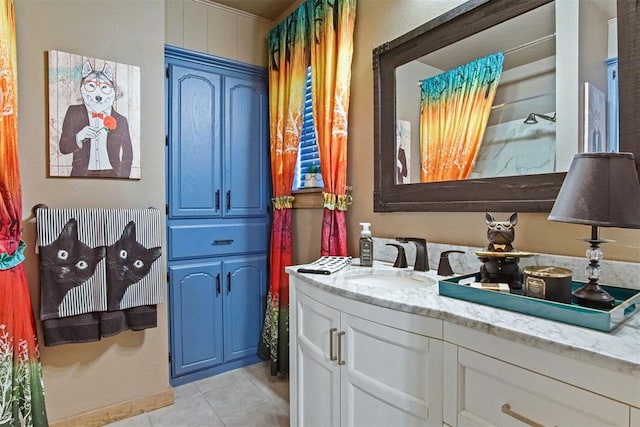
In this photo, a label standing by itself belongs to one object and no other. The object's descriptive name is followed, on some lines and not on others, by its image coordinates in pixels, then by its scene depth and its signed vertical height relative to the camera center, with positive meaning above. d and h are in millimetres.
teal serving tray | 801 -247
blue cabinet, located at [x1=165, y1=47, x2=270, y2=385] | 2354 -13
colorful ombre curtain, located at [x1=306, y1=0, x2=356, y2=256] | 1963 +553
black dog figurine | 1129 -169
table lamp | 835 +27
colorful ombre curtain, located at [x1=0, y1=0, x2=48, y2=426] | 1561 -348
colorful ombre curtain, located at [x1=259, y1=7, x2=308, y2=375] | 2326 +399
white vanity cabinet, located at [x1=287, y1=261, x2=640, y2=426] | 714 -395
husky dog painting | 1799 +489
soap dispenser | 1705 -189
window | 2393 +432
